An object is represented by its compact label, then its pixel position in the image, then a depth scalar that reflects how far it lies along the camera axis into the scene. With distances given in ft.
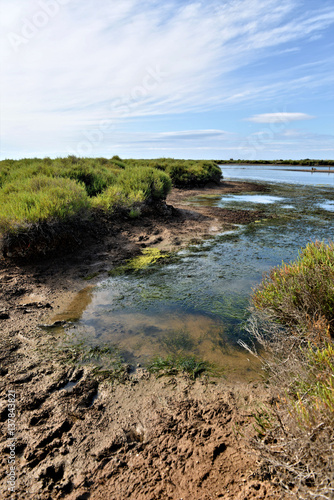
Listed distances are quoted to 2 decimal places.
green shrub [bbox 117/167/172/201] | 41.27
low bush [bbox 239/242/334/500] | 5.47
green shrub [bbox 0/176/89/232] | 21.65
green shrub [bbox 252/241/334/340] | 11.75
